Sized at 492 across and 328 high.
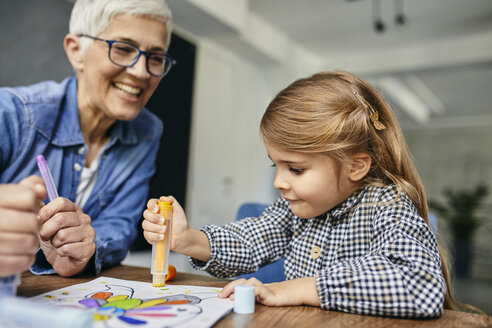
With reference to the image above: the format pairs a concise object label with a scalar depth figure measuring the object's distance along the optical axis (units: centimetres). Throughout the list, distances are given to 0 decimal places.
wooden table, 57
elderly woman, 98
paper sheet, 52
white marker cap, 61
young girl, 76
